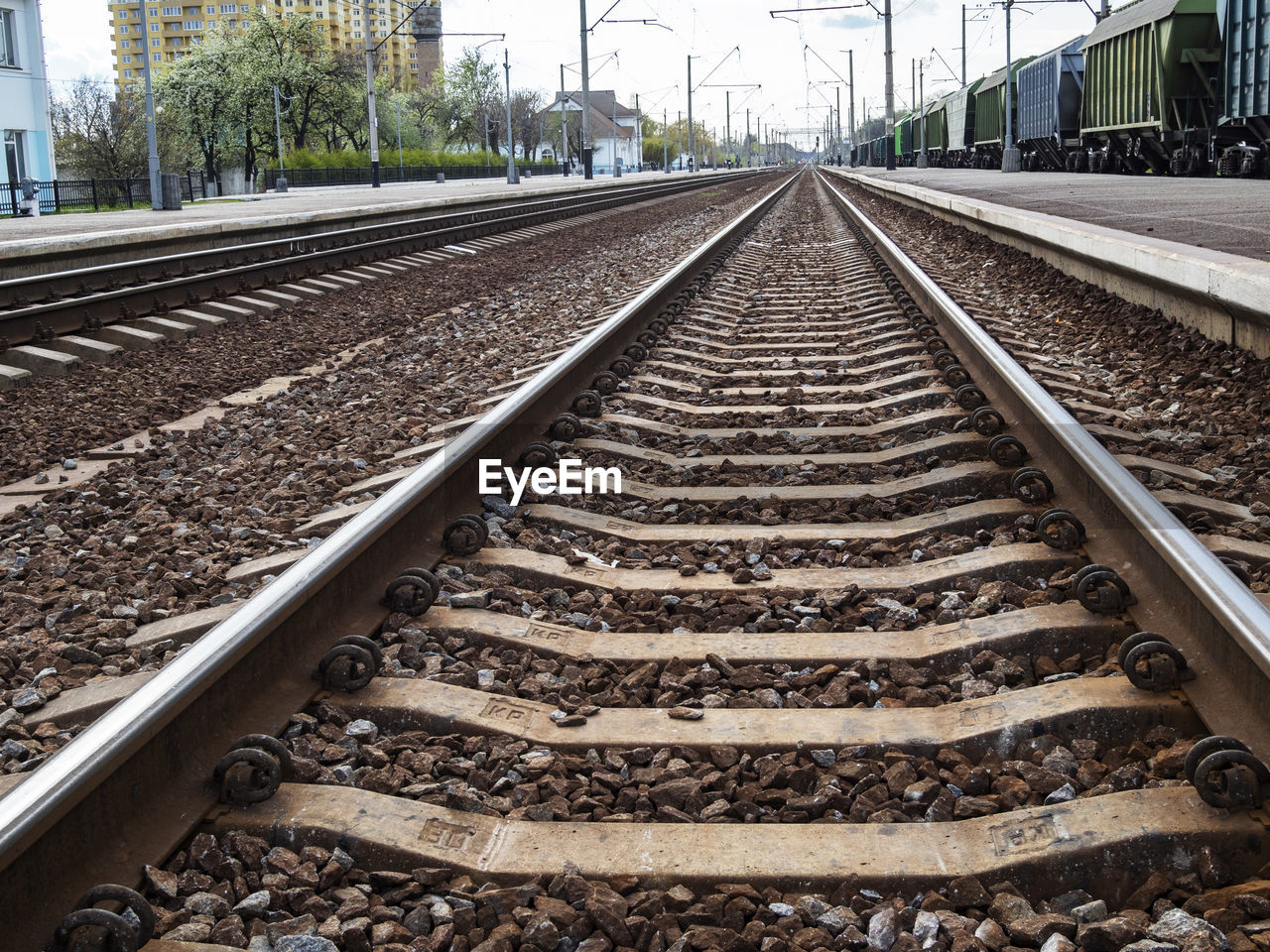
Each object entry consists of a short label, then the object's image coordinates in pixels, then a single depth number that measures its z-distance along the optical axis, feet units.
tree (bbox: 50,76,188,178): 226.79
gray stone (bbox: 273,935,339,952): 6.09
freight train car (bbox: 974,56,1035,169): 129.18
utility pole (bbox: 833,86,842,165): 411.62
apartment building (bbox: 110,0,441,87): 496.23
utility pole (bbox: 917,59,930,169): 164.04
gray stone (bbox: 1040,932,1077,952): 5.89
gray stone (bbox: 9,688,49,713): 9.16
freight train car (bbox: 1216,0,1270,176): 61.16
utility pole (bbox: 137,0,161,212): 83.71
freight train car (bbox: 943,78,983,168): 153.07
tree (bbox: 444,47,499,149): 360.69
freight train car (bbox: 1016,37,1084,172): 104.37
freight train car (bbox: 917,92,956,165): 175.94
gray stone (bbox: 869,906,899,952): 6.07
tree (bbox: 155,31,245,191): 245.24
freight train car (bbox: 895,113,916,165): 208.03
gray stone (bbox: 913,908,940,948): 6.06
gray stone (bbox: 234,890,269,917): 6.39
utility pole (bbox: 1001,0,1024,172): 110.73
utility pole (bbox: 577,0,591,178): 154.51
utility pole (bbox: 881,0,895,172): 151.33
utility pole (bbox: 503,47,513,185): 172.65
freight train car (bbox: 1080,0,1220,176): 70.13
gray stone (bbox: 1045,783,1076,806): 7.16
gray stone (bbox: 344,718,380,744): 8.16
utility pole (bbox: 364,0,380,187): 130.04
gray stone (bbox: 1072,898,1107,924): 6.15
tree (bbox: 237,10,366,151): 247.09
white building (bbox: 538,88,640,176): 428.15
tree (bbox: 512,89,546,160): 373.40
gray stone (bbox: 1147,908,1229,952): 5.76
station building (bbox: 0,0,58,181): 137.80
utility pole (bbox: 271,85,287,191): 146.30
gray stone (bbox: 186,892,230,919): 6.33
